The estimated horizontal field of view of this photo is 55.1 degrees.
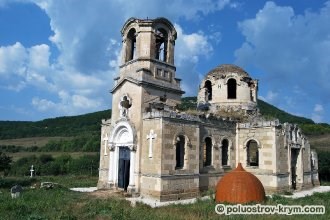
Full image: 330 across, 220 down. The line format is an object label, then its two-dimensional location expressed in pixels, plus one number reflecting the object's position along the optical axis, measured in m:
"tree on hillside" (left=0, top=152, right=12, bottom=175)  27.20
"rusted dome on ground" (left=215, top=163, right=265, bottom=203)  15.06
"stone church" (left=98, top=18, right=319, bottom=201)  17.56
